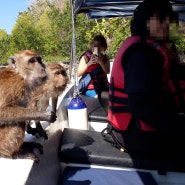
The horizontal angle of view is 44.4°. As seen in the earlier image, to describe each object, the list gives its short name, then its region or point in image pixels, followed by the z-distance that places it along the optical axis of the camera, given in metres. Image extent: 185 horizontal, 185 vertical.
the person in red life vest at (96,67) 3.32
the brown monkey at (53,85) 2.11
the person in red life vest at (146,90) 1.41
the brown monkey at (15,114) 1.48
